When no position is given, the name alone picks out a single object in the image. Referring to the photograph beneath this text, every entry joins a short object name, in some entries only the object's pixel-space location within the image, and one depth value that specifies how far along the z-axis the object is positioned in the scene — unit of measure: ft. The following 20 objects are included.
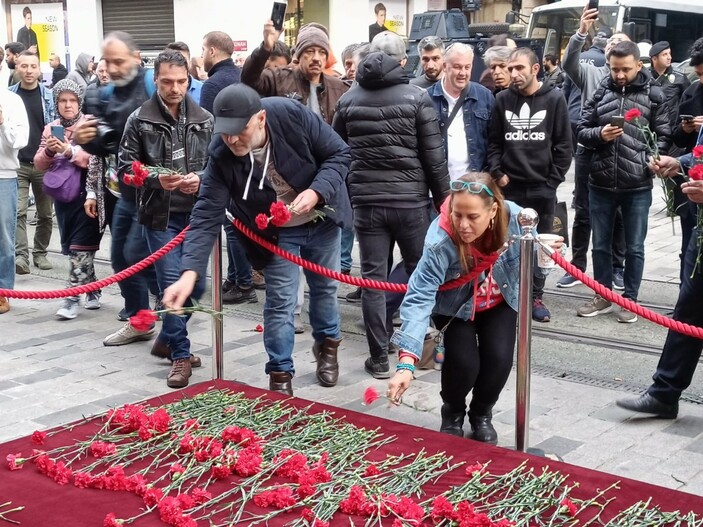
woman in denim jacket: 13.71
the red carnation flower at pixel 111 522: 11.22
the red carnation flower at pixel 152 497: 11.95
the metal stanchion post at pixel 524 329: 13.93
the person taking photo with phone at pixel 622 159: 22.84
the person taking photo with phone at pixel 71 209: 24.34
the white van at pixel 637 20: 60.39
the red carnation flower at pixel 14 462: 13.32
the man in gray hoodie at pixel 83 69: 45.29
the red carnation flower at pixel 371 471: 12.72
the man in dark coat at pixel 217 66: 25.43
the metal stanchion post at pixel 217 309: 18.10
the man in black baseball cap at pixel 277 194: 15.99
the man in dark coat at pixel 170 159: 18.95
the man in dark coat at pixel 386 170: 18.95
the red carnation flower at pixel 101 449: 13.72
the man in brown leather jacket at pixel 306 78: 22.93
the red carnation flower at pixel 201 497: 12.02
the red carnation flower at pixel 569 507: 11.50
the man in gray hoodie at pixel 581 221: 25.79
